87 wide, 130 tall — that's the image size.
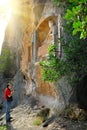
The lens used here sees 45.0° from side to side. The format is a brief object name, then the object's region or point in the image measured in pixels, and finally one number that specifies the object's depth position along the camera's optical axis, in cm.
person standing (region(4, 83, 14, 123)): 499
